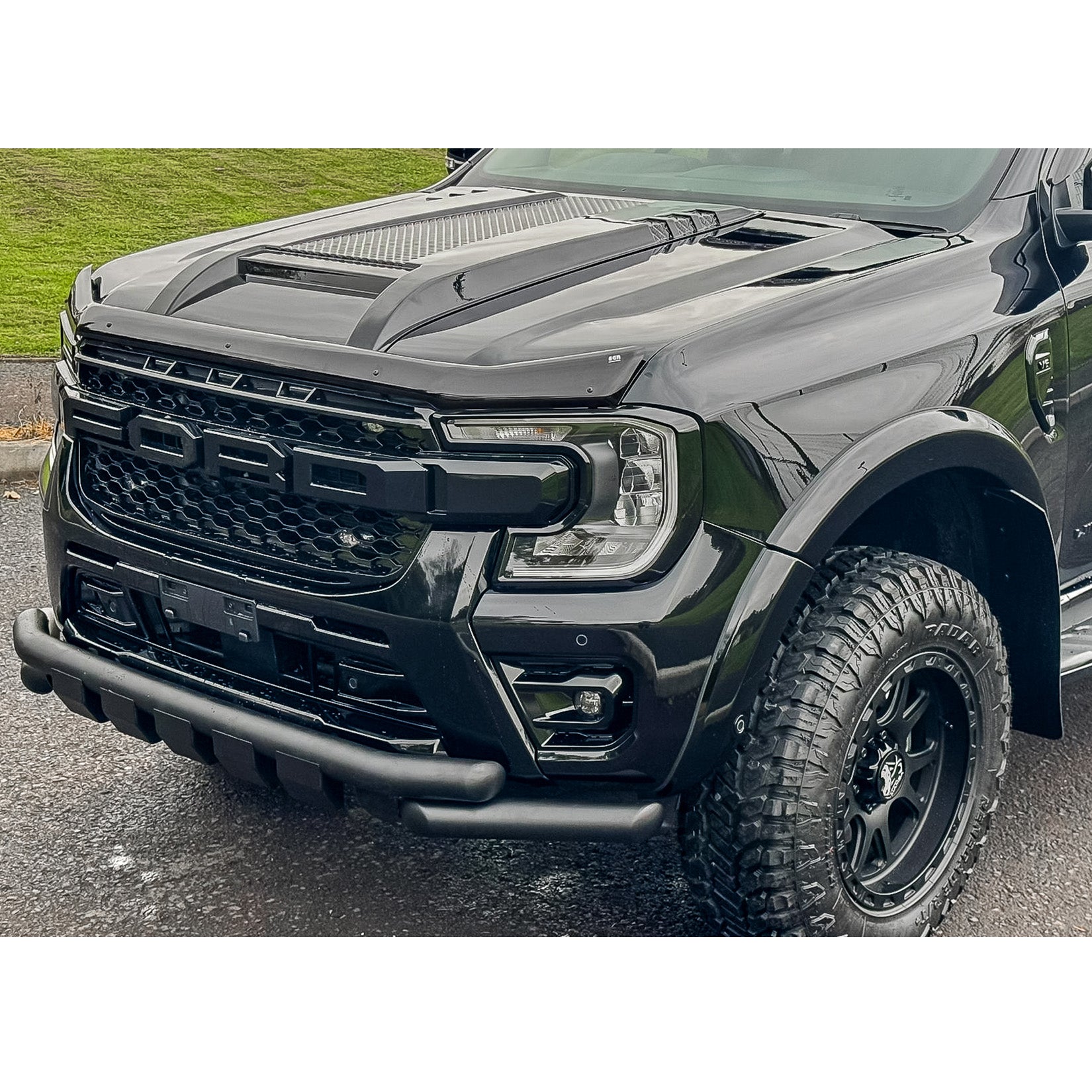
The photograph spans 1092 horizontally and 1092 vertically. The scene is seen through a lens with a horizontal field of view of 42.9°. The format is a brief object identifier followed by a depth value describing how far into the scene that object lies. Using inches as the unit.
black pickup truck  95.6
